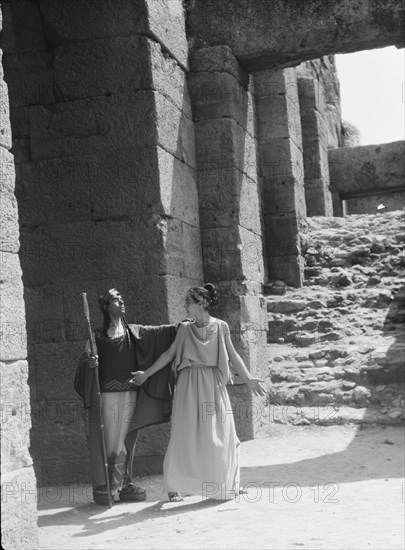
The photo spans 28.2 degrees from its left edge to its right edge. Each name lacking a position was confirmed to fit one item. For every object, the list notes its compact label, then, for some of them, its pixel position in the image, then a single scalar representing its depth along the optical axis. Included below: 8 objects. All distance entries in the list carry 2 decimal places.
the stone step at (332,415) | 8.99
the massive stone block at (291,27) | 8.86
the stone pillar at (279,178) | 13.36
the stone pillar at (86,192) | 8.00
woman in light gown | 6.43
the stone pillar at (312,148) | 16.67
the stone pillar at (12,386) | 3.80
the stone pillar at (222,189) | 9.17
